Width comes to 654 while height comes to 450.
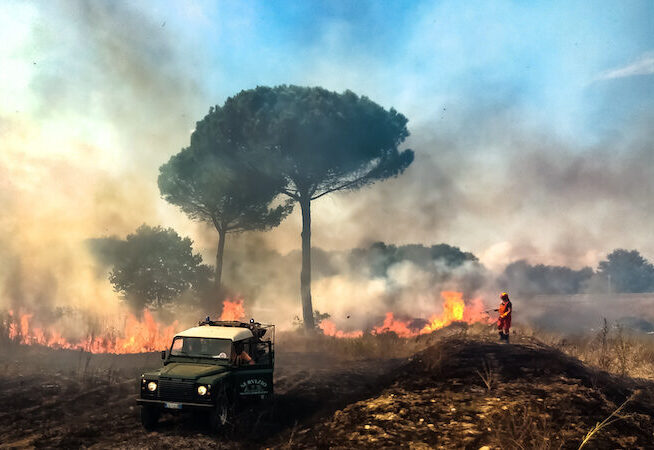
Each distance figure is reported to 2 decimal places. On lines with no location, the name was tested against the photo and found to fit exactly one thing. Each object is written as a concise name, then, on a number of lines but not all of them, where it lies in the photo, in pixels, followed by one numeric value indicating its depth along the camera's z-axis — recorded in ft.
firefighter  50.29
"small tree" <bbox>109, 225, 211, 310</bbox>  94.38
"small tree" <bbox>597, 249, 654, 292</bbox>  268.00
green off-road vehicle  28.86
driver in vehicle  32.73
